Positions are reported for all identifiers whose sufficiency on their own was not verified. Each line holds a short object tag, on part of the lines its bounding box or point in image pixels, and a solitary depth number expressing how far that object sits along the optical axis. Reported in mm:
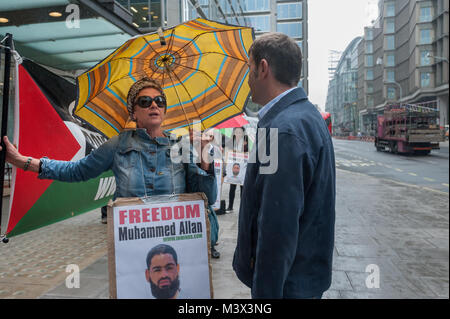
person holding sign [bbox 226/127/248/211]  8383
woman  2176
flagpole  1969
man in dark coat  1499
